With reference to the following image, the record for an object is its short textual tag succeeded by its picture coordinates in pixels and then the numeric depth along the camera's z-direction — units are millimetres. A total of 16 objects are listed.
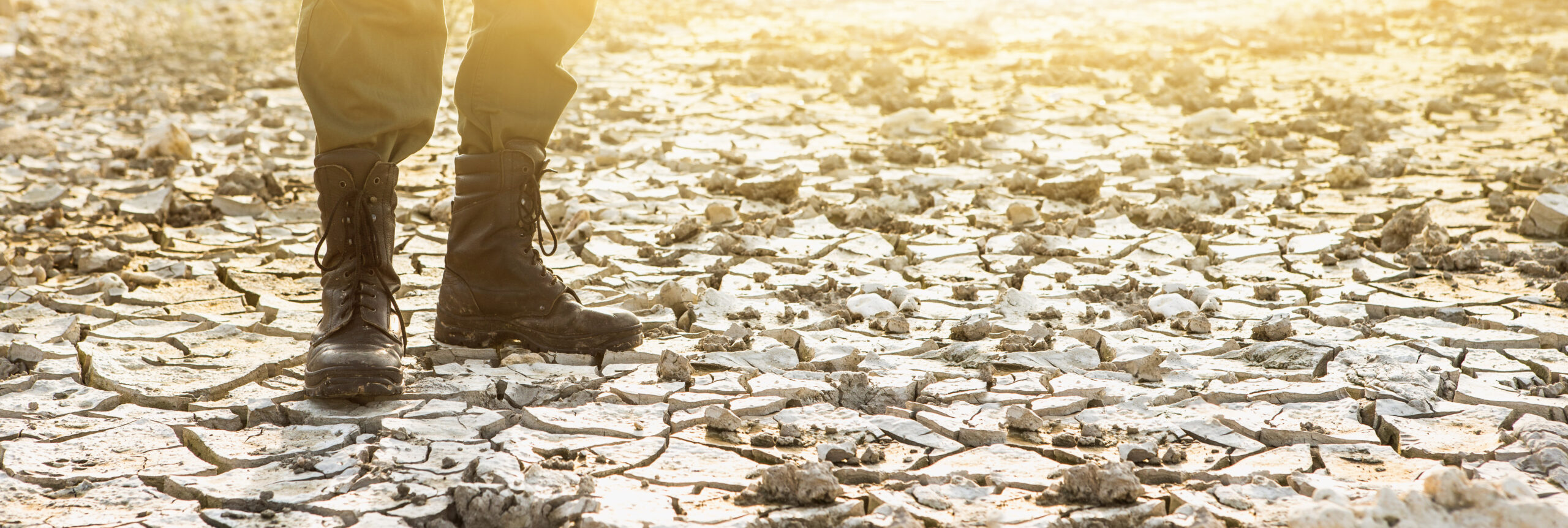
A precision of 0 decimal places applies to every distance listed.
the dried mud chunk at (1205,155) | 3957
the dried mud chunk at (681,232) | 3113
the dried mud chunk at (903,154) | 3990
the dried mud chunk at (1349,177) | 3633
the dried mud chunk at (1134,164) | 3871
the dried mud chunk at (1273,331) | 2307
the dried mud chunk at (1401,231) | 2998
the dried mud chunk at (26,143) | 3971
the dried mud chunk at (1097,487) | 1568
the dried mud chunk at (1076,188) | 3547
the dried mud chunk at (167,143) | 3961
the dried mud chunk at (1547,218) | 3025
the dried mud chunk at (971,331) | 2348
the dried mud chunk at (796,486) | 1577
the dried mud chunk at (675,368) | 2090
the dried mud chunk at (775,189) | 3539
